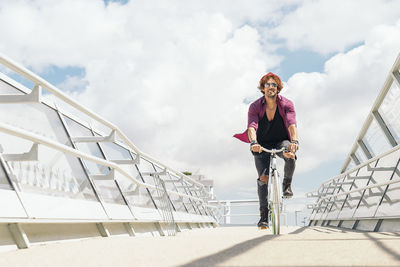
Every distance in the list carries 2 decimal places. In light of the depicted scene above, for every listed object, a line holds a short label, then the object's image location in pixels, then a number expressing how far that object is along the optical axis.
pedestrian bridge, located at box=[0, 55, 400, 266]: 3.13
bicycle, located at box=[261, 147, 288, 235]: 5.78
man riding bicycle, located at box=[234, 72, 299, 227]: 5.61
